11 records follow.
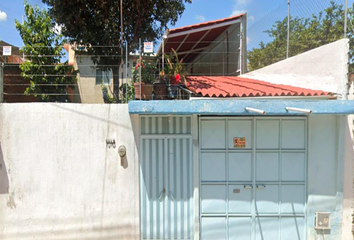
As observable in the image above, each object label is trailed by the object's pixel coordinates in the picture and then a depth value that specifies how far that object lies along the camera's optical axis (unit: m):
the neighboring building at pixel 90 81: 13.02
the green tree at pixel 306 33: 5.05
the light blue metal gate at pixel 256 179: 4.34
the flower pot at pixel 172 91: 5.11
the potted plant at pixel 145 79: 4.98
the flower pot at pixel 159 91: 5.07
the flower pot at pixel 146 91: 4.98
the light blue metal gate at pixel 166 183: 4.32
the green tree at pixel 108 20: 6.56
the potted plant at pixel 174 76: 5.07
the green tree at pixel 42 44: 8.19
